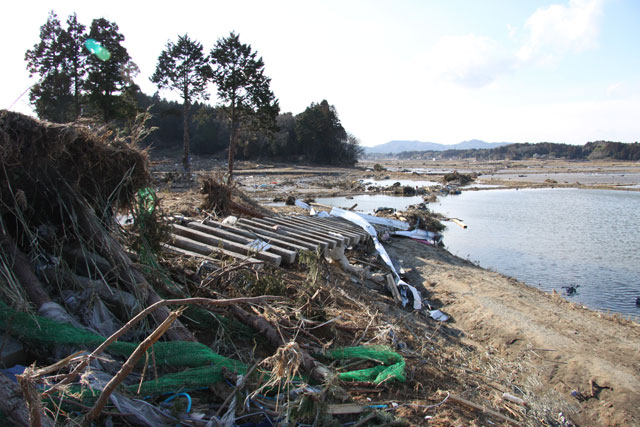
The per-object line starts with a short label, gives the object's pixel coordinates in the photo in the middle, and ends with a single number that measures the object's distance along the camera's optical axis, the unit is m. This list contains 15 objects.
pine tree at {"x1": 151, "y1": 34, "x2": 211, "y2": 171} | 24.61
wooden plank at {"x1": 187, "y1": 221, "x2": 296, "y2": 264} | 5.64
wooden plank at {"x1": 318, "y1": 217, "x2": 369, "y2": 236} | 9.79
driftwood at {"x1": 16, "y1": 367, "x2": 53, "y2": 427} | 1.55
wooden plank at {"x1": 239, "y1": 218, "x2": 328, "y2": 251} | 6.98
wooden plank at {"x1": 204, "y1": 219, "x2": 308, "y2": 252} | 6.24
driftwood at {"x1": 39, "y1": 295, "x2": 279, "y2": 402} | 1.84
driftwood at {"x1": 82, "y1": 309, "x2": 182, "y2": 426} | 1.86
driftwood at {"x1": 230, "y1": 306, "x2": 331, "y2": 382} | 2.94
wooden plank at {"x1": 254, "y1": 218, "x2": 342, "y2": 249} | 7.34
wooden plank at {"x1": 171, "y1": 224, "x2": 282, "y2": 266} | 5.30
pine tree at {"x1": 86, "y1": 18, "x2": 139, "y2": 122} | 23.30
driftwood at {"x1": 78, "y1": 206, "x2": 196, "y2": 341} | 3.27
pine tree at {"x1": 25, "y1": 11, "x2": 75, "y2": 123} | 22.45
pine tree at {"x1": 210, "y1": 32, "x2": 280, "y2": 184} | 22.48
